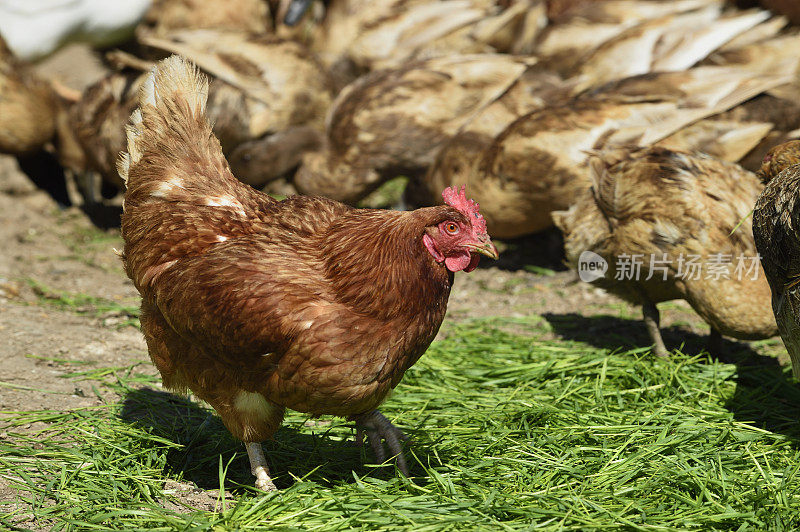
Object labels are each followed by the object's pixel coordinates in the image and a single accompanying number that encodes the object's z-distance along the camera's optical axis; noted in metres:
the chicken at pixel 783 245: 6.81
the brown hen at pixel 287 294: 5.96
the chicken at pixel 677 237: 8.80
